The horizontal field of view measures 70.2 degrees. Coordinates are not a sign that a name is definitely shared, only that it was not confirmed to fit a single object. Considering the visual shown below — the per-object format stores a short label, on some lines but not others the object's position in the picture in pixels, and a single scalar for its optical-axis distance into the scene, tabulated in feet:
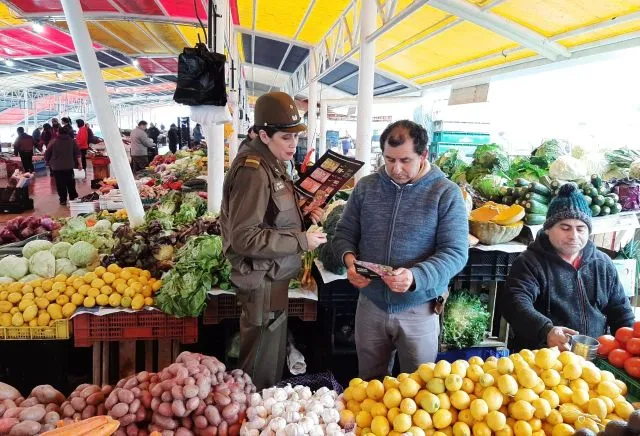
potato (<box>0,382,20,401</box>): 5.79
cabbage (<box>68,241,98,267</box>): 11.84
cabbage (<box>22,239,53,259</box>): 12.29
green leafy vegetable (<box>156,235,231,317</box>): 9.57
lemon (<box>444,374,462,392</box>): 5.25
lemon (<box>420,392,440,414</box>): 5.15
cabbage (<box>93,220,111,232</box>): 14.79
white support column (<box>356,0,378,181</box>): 15.78
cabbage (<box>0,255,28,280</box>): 11.25
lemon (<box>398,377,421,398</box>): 5.34
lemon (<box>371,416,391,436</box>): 5.15
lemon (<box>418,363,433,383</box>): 5.46
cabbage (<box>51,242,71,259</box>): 12.09
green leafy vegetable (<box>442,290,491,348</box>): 10.84
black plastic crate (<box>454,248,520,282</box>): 10.94
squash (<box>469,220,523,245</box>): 10.84
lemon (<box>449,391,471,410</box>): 5.17
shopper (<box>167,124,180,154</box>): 55.67
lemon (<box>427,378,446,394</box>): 5.32
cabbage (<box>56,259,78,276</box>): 11.54
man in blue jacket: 6.76
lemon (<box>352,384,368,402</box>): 5.73
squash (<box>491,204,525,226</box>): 11.04
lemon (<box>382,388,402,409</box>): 5.31
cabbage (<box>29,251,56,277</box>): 11.43
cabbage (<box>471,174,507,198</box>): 13.57
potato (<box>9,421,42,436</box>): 4.98
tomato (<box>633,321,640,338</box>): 6.09
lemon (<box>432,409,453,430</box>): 5.11
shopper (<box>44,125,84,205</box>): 30.76
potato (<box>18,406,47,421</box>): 5.24
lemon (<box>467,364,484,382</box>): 5.40
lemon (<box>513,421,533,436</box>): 4.90
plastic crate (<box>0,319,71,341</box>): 9.27
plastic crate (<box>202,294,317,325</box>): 10.38
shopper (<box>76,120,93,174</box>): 45.93
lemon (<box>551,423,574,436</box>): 4.83
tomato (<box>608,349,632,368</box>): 5.99
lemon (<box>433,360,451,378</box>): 5.39
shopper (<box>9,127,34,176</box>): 41.91
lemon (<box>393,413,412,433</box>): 5.05
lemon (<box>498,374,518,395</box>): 5.09
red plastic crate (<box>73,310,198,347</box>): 9.62
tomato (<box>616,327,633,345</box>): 6.16
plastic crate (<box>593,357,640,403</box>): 5.64
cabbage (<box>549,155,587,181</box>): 13.21
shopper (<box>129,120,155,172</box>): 39.09
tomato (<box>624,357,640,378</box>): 5.73
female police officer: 7.22
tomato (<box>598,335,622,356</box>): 6.23
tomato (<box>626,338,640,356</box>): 5.91
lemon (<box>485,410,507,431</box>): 4.94
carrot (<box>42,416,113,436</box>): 4.52
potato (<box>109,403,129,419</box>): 5.13
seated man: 7.48
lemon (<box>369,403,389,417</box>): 5.35
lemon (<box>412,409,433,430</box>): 5.11
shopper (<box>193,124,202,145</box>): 62.97
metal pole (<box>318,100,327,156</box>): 39.57
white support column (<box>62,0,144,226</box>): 13.46
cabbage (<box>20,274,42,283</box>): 11.07
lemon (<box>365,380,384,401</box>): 5.59
